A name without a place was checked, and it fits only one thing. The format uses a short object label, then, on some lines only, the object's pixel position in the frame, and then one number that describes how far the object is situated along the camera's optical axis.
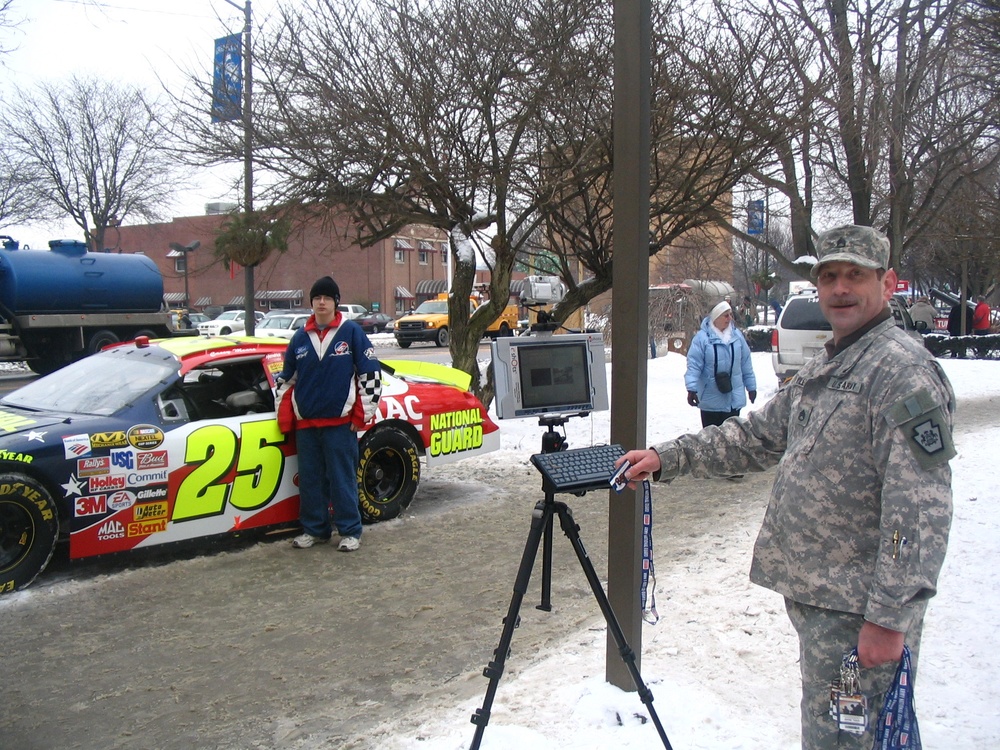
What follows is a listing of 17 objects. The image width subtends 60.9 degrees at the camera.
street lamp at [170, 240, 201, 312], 17.40
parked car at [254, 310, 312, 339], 31.64
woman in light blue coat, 8.34
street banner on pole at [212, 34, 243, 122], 9.25
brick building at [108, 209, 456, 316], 60.09
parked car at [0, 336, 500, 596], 5.18
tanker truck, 17.81
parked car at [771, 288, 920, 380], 14.34
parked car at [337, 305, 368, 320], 46.97
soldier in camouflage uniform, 2.11
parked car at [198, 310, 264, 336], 33.20
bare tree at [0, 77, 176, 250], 30.88
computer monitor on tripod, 3.83
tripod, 3.05
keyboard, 2.96
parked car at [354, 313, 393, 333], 47.11
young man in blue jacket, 6.18
